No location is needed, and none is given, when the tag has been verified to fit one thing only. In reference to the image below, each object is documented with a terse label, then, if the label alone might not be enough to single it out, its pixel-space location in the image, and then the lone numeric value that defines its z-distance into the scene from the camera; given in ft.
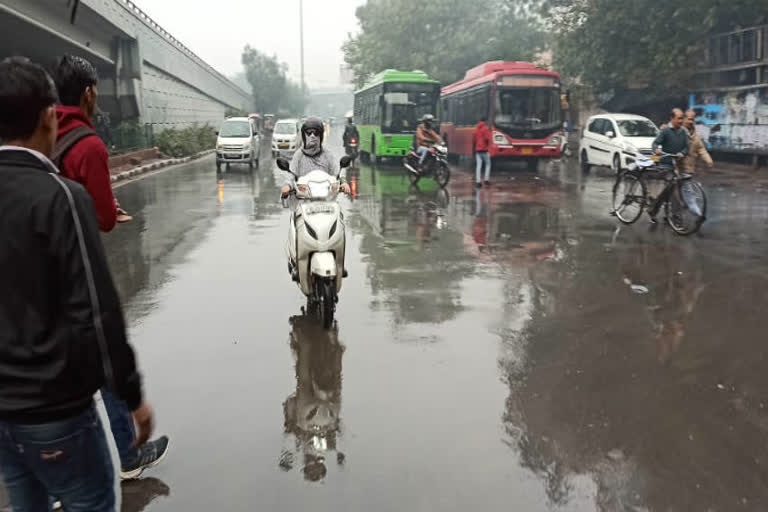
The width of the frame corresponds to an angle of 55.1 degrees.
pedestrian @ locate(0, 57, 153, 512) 6.19
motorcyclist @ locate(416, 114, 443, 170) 62.23
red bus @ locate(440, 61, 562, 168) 71.56
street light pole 290.46
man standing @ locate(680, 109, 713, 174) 35.55
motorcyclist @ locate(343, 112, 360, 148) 99.55
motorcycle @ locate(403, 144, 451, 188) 60.44
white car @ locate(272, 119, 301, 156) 107.76
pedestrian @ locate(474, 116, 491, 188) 58.13
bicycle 34.68
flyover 71.20
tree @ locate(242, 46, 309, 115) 324.80
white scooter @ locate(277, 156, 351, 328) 19.75
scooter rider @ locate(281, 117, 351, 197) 21.56
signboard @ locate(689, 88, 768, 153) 75.41
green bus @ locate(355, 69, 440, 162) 83.41
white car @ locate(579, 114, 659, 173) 67.31
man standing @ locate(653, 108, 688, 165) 35.42
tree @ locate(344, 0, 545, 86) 142.06
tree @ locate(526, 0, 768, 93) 79.16
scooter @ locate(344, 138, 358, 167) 98.93
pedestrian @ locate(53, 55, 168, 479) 10.55
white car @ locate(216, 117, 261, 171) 80.53
